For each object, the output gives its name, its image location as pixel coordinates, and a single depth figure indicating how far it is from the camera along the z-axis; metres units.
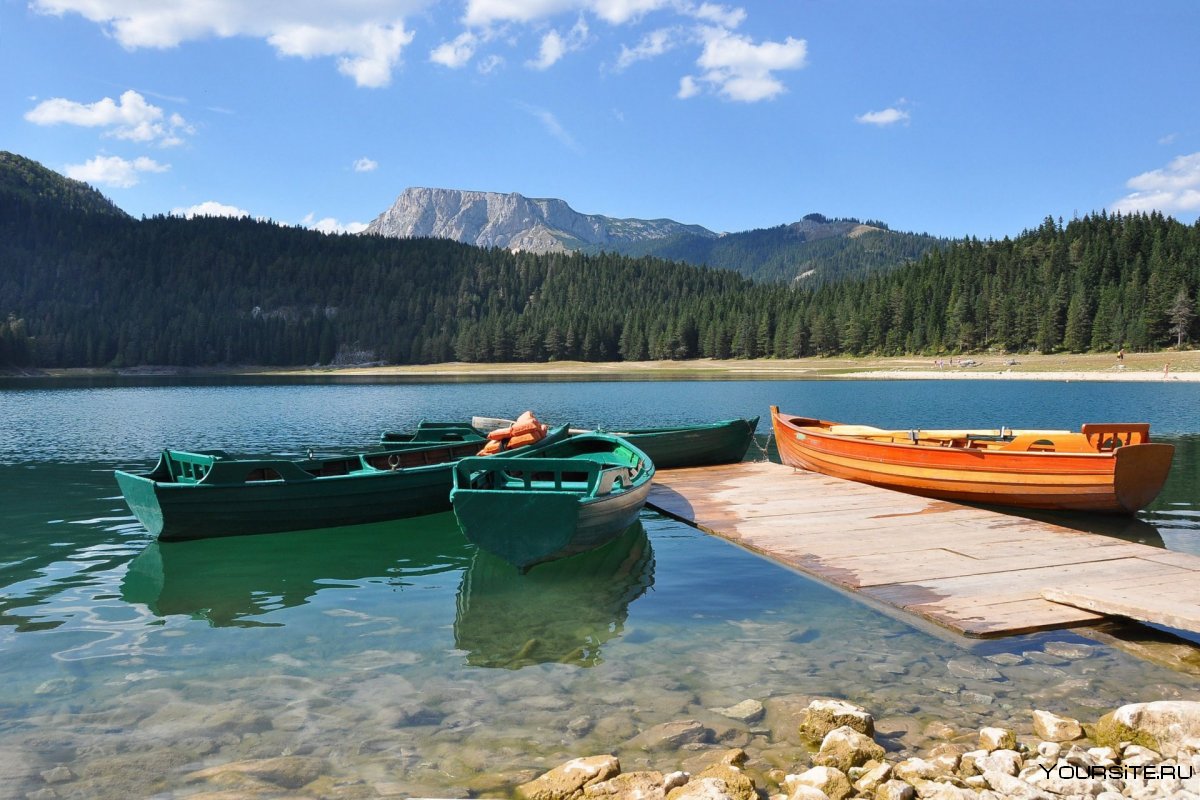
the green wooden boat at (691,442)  23.50
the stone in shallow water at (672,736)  6.98
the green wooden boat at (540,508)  11.67
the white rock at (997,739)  6.44
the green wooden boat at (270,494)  14.66
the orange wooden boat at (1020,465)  15.95
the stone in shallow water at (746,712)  7.46
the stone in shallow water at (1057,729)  6.71
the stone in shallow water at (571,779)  6.07
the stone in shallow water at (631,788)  5.86
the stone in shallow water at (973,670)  8.25
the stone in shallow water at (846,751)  6.34
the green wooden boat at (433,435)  21.41
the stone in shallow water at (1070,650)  8.77
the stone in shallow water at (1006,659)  8.60
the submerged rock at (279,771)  6.46
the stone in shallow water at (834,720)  6.85
